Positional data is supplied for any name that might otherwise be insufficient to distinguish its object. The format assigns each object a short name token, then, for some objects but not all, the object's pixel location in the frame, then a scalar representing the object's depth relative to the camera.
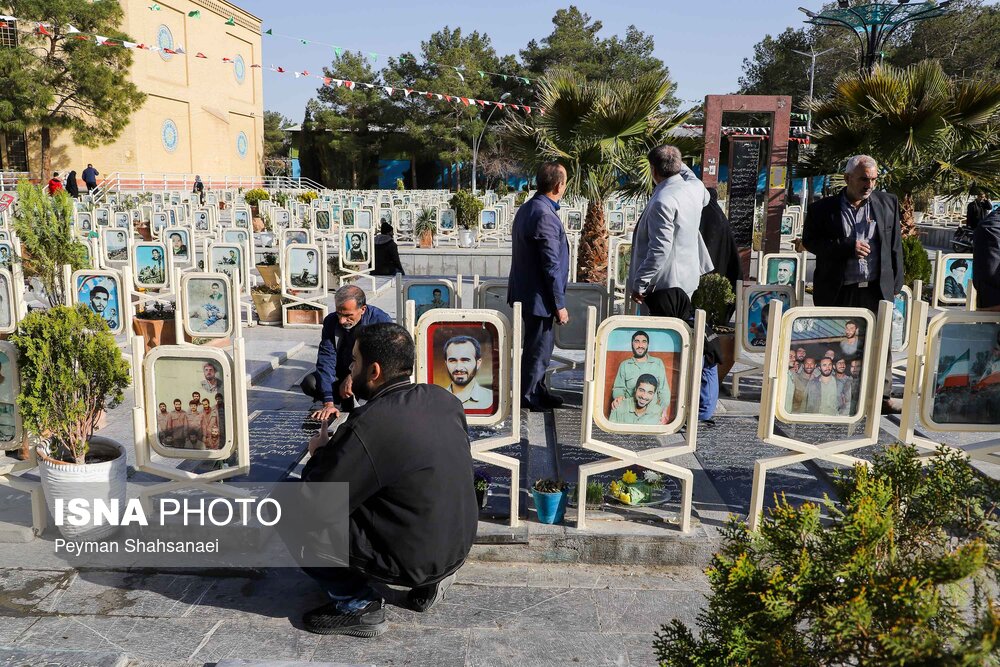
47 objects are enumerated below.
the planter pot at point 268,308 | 9.50
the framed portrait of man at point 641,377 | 3.84
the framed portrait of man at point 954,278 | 8.05
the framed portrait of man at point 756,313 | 6.22
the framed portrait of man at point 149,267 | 9.26
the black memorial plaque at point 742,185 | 10.49
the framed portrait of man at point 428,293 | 6.08
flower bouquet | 4.07
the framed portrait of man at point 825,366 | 3.89
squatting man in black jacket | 2.74
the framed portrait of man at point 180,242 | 11.57
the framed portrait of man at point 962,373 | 3.87
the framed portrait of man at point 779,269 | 8.48
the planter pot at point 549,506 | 3.85
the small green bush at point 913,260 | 8.81
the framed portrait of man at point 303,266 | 9.55
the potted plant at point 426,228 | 16.55
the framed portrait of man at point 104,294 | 6.61
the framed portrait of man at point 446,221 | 17.91
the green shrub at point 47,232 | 6.50
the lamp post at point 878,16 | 16.62
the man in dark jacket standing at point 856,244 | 5.11
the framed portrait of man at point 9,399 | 3.68
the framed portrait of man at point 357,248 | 11.81
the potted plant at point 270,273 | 9.96
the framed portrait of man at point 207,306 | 6.99
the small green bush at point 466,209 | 18.30
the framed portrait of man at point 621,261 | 9.01
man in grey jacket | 5.00
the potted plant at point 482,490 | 3.96
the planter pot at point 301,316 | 9.48
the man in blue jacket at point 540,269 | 5.29
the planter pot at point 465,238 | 16.95
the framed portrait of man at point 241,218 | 17.76
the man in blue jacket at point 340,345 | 4.61
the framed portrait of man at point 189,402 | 3.68
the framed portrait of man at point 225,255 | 9.52
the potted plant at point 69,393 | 3.62
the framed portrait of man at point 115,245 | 11.77
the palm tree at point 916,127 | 9.66
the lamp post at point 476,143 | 47.67
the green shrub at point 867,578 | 1.46
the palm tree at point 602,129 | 9.98
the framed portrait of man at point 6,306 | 5.97
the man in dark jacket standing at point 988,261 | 4.63
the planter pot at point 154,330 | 7.44
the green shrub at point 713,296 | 5.90
